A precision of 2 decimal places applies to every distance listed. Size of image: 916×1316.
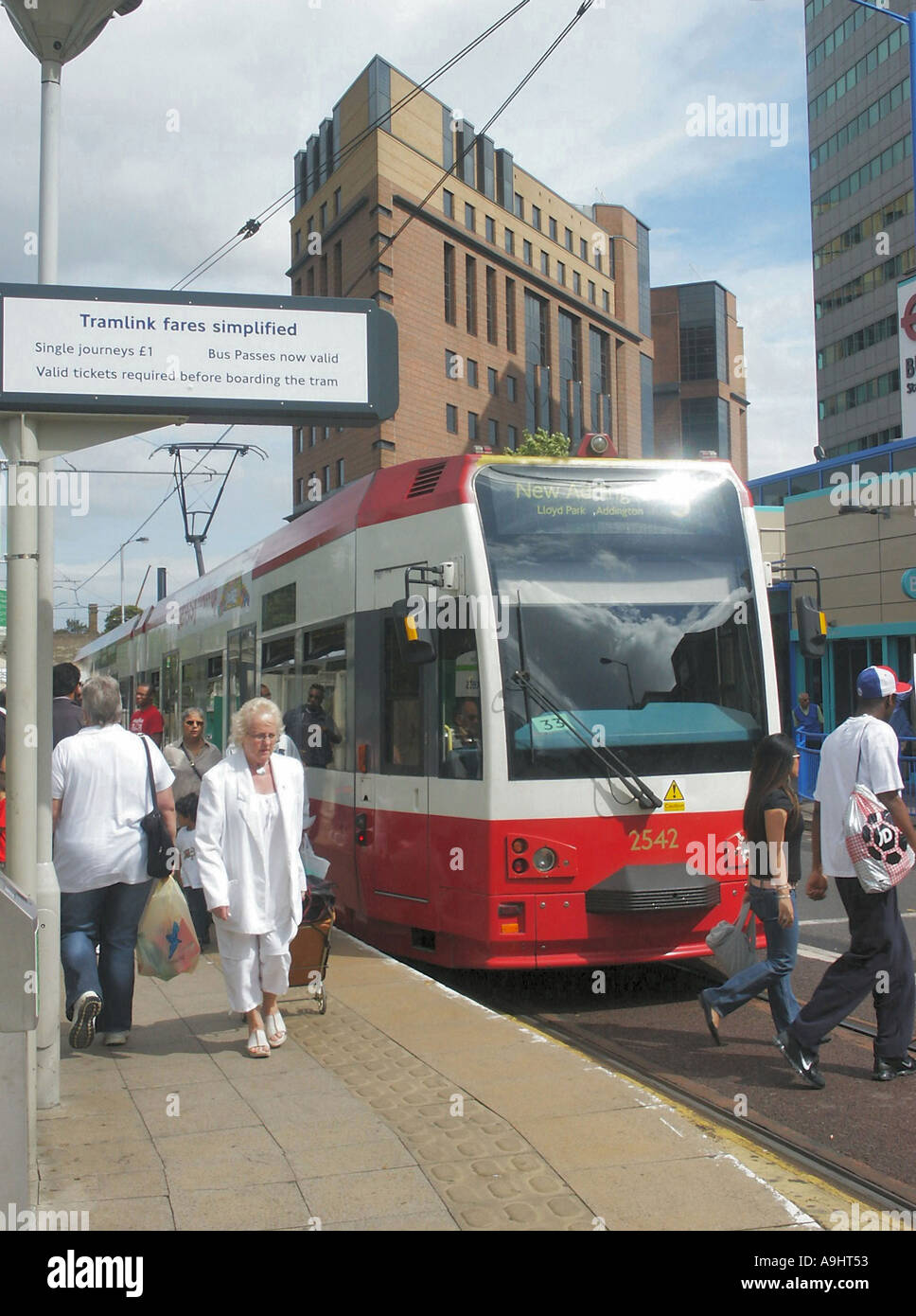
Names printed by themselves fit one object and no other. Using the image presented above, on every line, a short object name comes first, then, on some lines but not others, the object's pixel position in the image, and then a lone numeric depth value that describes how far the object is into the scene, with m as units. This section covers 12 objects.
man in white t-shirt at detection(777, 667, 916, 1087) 5.51
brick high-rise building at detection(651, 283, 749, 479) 90.75
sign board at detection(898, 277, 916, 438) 22.97
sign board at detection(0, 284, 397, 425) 4.79
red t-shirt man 15.41
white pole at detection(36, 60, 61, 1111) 4.92
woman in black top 5.88
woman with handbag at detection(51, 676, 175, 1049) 5.86
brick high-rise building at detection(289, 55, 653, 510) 52.88
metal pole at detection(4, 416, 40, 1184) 4.78
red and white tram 6.97
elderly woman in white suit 5.78
